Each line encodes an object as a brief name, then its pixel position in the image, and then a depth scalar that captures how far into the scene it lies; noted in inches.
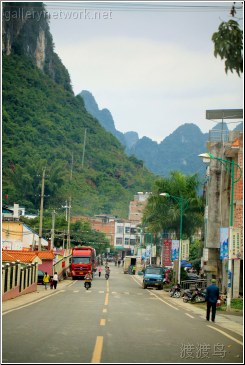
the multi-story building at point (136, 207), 6840.6
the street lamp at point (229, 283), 1432.1
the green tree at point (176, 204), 2765.7
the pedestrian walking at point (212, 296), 1079.6
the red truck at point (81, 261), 3198.8
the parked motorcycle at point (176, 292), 2059.5
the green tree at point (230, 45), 534.9
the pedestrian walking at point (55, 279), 2330.2
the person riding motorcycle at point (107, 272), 3289.9
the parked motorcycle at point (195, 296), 1753.2
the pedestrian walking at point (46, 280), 2346.7
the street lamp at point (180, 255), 2311.8
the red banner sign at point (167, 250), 2630.4
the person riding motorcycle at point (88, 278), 2265.0
